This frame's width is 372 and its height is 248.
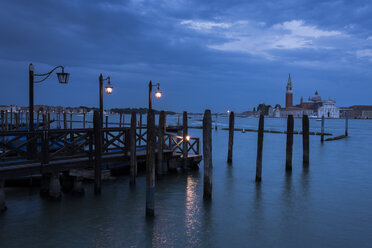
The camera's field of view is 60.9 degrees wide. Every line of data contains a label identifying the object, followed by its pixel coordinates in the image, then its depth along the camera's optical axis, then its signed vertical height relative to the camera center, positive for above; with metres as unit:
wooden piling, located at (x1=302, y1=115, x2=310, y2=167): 17.91 -1.48
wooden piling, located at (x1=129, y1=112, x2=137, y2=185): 11.30 -1.18
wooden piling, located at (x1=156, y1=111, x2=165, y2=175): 13.52 -1.32
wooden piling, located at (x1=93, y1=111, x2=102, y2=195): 10.05 -0.94
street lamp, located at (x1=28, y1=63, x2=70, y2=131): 10.27 +1.02
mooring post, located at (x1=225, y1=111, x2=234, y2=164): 18.76 -1.21
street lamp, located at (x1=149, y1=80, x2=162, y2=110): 17.55 +1.11
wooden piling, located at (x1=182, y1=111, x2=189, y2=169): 14.49 -1.31
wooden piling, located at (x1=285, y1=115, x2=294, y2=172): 15.70 -1.15
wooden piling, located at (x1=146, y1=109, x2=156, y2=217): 8.14 -1.38
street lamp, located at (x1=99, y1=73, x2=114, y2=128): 13.78 +1.02
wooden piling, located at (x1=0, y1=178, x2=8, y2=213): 8.50 -2.47
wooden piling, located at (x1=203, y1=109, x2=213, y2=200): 9.72 -1.03
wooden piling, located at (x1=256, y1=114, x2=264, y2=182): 13.29 -1.32
